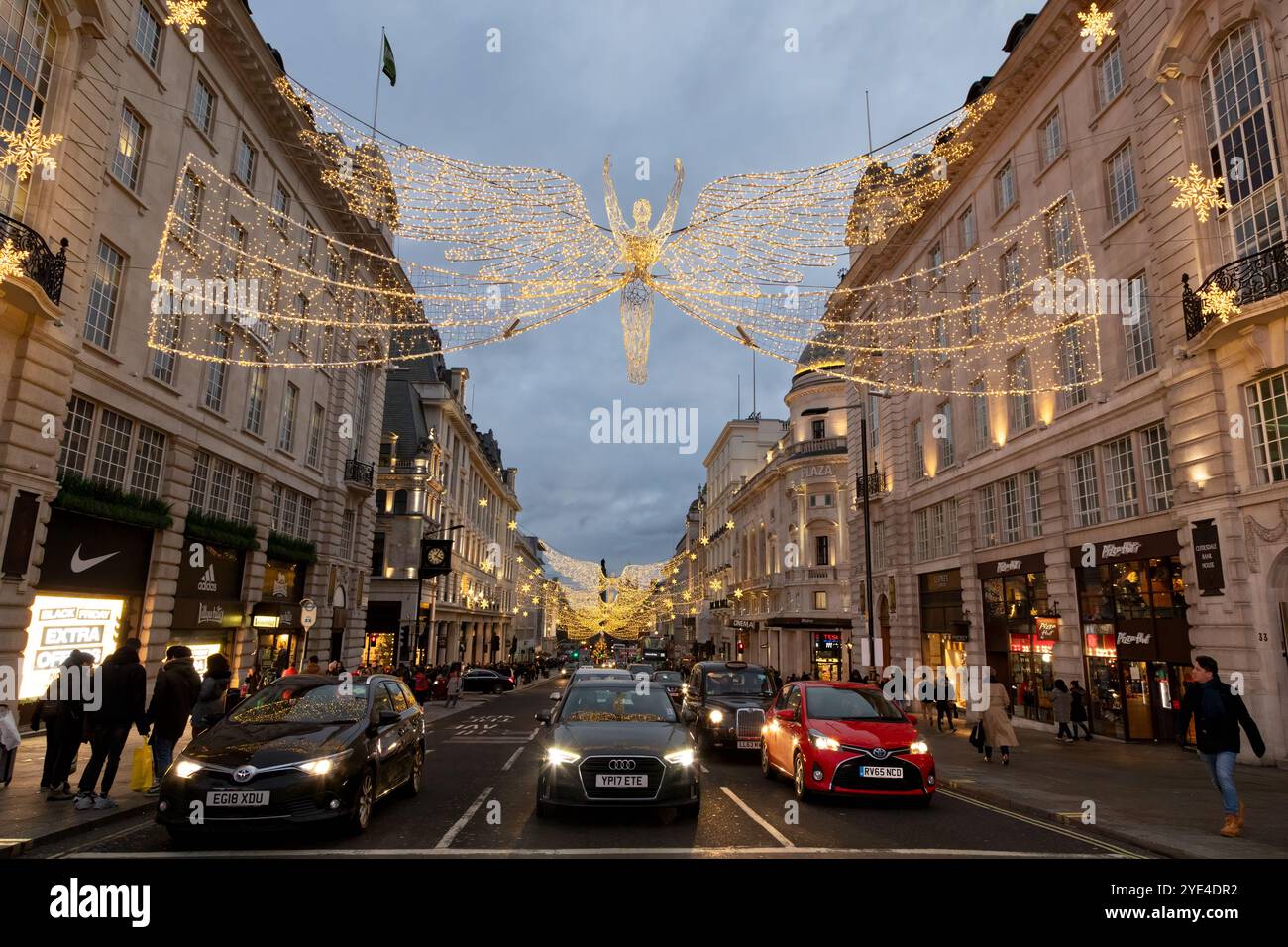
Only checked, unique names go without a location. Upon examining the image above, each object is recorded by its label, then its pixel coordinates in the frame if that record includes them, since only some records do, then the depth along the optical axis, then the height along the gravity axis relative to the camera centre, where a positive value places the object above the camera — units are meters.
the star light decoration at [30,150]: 13.15 +8.22
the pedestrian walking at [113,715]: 8.52 -1.37
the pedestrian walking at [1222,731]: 8.06 -1.26
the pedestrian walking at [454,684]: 29.98 -3.29
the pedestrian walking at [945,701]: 21.39 -2.66
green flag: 16.53 +12.22
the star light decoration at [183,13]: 17.67 +14.33
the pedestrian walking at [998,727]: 14.32 -2.23
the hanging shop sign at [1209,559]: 14.73 +1.22
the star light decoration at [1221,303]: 14.16 +6.20
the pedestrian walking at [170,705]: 9.34 -1.34
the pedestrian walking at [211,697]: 10.38 -1.37
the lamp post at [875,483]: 33.03 +5.93
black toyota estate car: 6.70 -1.57
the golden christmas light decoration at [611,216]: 11.65 +6.44
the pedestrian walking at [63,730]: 8.82 -1.59
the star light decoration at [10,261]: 12.19 +5.65
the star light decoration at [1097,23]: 18.77 +15.40
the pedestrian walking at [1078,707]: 18.67 -2.34
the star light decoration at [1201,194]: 15.38 +8.98
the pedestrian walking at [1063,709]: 18.34 -2.35
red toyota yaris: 9.47 -1.82
